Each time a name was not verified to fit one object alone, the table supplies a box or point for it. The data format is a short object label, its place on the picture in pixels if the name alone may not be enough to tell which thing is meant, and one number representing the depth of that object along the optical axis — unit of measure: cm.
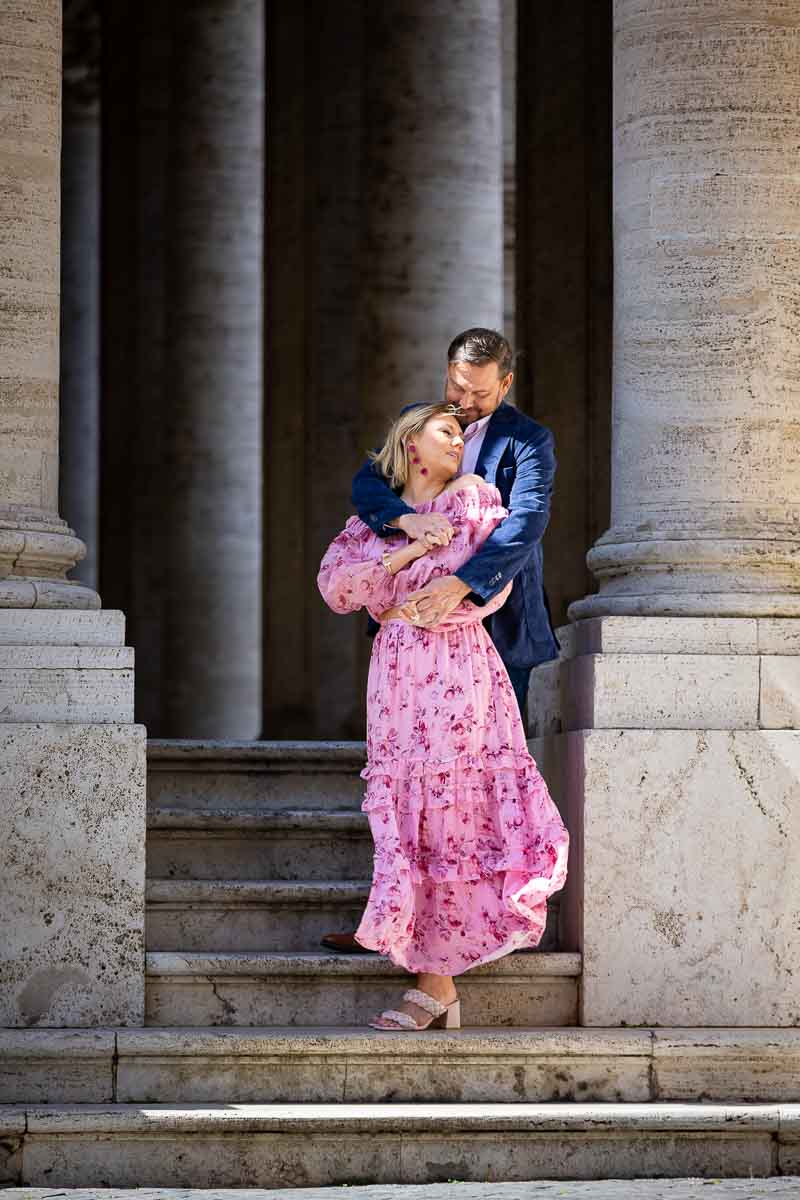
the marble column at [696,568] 1798
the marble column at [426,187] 3280
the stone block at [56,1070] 1670
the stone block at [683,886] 1794
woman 1743
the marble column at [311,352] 3525
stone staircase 1613
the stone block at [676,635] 1848
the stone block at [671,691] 1828
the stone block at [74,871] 1748
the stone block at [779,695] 1840
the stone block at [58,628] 1810
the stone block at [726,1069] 1711
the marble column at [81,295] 5744
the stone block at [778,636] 1861
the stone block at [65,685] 1781
